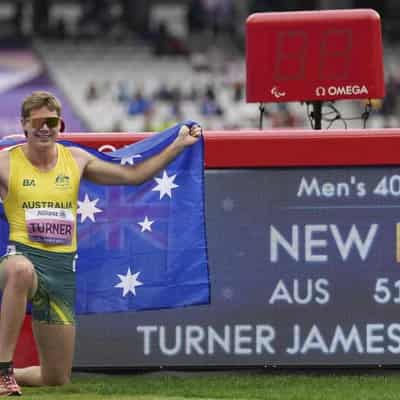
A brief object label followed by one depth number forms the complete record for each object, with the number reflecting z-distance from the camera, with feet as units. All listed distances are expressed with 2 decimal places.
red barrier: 49.85
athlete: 43.70
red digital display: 54.34
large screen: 50.08
